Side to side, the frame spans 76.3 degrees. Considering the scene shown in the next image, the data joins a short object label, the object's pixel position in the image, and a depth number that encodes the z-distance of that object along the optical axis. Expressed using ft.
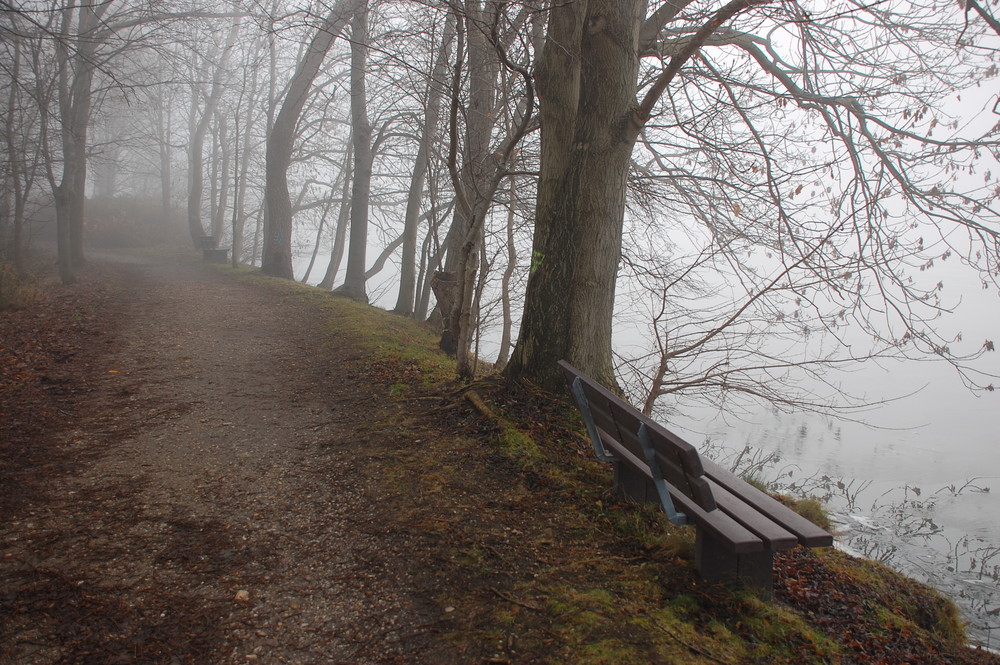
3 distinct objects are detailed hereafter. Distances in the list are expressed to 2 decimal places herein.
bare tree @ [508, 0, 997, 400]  17.40
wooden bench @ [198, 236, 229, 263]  71.46
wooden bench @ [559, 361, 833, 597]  9.32
